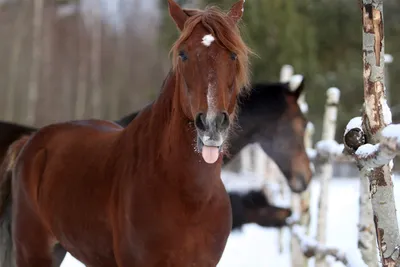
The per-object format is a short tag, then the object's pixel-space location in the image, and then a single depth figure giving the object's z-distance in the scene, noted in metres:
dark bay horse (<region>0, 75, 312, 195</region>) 9.49
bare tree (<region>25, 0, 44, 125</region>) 38.69
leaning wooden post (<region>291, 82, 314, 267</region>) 11.30
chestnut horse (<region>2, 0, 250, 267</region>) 4.21
